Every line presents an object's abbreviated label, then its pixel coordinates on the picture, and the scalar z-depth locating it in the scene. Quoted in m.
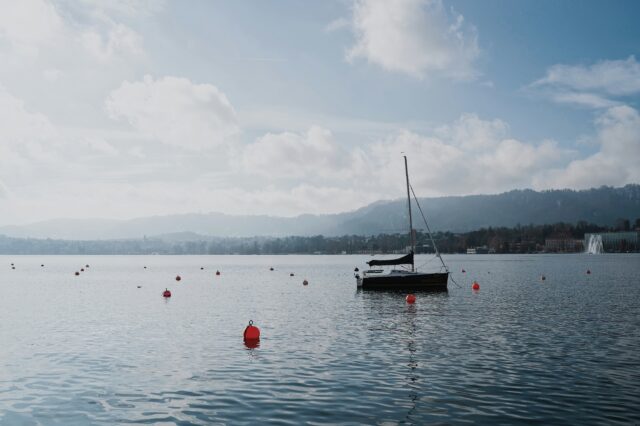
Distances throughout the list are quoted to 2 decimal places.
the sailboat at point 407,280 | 77.50
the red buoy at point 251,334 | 36.06
